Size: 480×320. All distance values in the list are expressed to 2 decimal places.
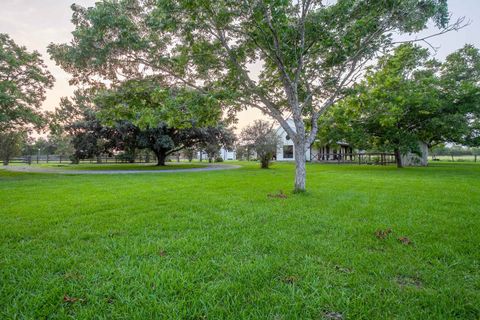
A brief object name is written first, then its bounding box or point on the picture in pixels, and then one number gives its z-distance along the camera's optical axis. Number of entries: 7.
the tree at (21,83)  12.60
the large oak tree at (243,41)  6.46
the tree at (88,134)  18.30
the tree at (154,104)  6.89
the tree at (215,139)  20.36
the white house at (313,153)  34.34
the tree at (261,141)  19.41
